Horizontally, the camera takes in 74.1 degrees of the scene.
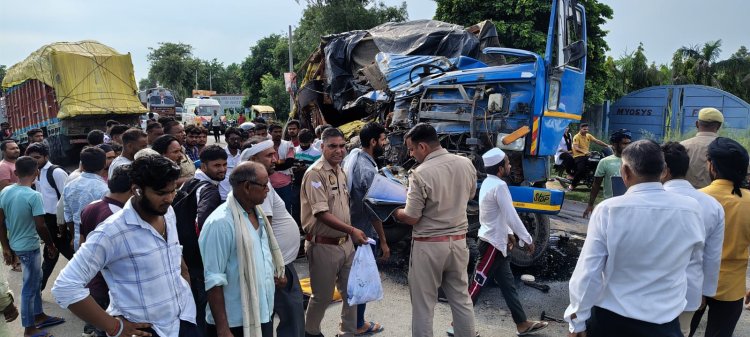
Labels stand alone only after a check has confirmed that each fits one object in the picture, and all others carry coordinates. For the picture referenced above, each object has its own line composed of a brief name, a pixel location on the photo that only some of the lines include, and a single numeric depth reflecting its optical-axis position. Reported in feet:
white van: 96.66
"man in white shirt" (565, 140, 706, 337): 7.19
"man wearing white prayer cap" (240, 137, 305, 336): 9.69
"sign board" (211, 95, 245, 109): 139.33
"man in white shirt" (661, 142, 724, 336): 8.60
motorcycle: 32.99
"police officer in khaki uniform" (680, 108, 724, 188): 13.78
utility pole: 78.43
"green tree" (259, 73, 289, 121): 107.55
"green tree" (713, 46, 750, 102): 67.56
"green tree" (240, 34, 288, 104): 137.39
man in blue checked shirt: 6.67
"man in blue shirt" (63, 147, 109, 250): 12.11
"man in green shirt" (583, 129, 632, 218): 18.78
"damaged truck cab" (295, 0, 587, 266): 18.60
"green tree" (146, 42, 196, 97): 169.99
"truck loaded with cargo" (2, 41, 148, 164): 41.16
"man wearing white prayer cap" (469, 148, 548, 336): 13.33
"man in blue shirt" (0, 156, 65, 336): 13.29
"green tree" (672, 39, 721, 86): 67.21
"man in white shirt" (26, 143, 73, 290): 15.56
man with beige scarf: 7.89
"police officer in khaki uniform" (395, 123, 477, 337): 11.07
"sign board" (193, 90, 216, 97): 148.15
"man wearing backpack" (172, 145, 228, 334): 9.86
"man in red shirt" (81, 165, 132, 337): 9.07
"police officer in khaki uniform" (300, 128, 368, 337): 11.82
